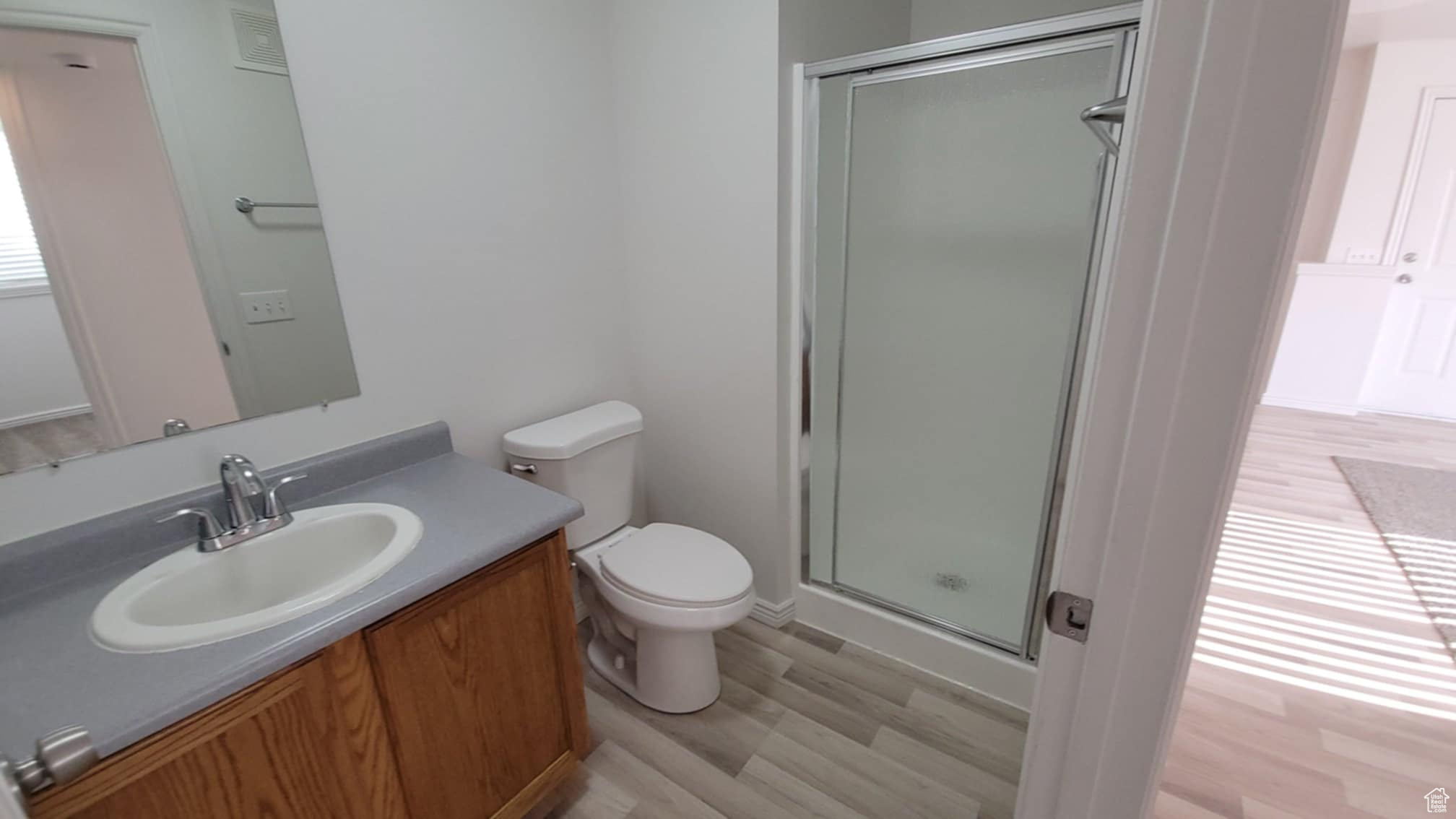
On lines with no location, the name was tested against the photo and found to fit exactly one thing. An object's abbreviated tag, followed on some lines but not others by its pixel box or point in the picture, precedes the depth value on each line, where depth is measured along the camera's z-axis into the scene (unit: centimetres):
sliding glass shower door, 173
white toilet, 162
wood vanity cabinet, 83
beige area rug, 228
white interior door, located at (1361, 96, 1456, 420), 379
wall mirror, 103
